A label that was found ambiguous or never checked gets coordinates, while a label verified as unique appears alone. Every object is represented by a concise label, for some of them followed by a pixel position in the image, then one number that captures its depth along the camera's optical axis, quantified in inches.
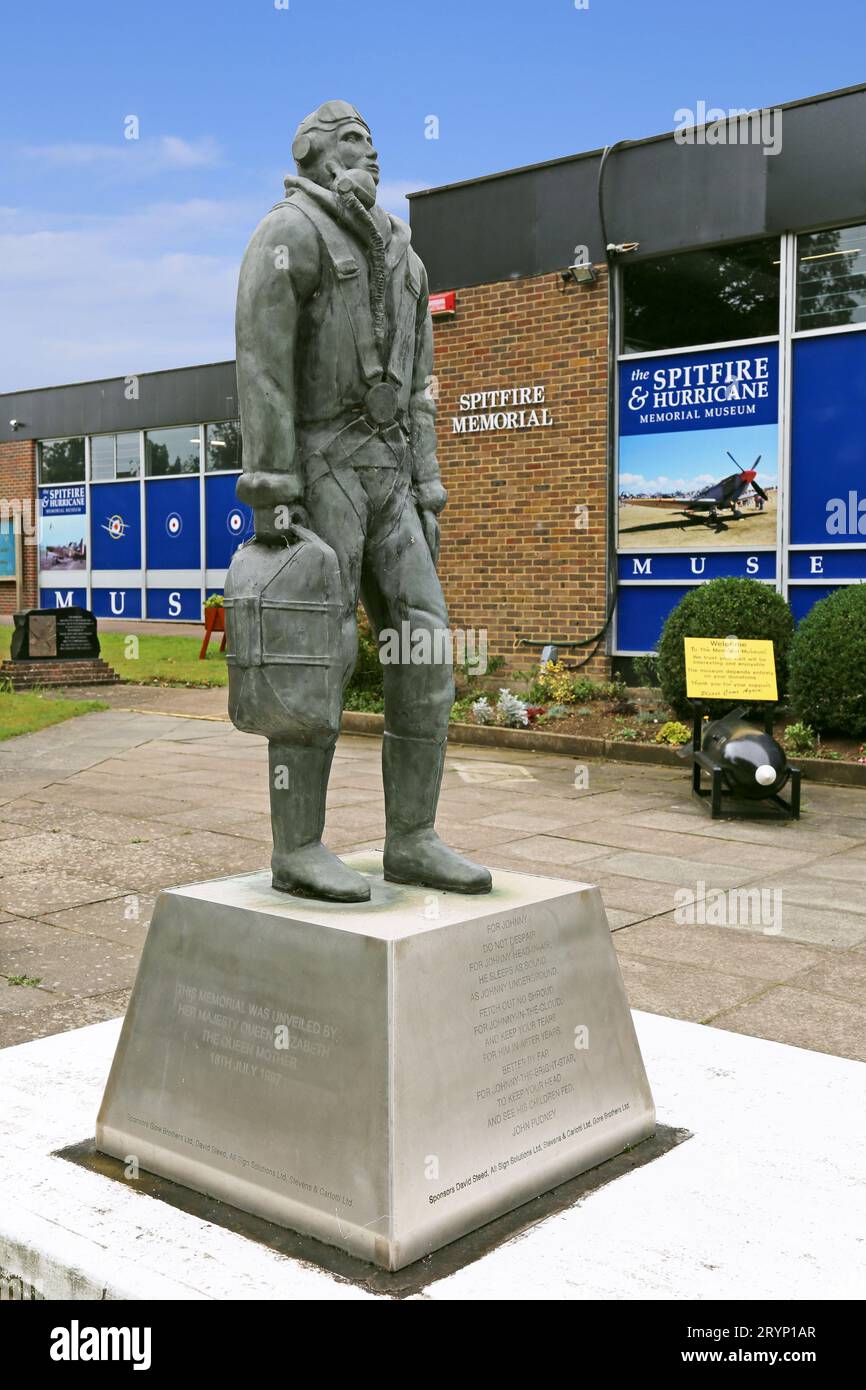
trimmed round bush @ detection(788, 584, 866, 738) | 371.2
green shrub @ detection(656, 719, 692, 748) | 414.6
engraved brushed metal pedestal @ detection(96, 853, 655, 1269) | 109.4
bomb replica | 316.2
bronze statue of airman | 126.0
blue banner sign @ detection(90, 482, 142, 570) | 1056.8
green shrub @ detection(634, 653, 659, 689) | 457.7
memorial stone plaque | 659.4
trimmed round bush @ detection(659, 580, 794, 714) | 406.0
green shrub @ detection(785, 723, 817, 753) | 386.0
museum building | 428.5
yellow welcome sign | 345.1
